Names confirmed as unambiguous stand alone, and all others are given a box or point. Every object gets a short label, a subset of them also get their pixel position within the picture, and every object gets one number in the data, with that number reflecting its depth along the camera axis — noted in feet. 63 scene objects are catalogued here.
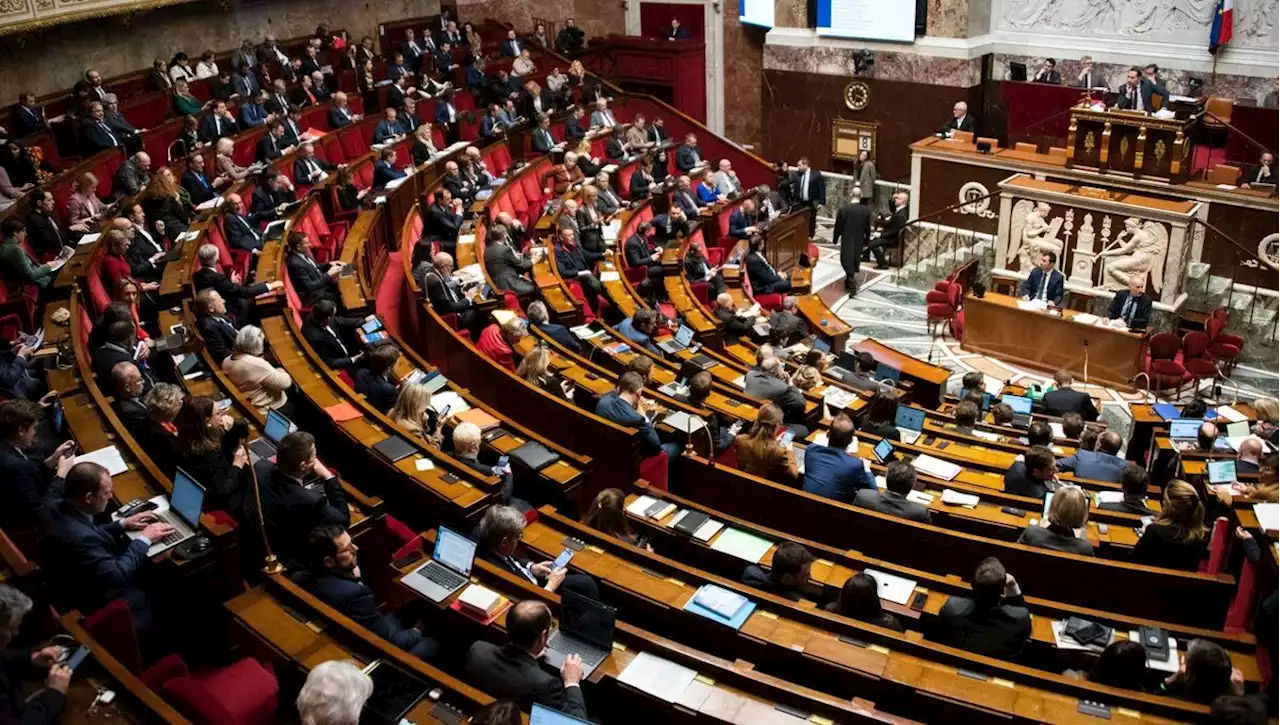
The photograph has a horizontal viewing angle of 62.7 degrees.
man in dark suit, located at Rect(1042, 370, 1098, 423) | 26.48
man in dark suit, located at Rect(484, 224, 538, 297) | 29.58
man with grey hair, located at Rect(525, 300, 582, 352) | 26.21
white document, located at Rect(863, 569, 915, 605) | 15.60
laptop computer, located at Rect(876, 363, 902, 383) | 28.86
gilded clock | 49.78
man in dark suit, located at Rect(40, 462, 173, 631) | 13.53
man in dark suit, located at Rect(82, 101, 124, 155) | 34.32
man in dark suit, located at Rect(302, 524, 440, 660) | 13.99
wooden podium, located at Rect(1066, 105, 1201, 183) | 37.52
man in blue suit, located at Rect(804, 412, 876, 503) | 18.99
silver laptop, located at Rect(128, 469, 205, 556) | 14.38
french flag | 40.98
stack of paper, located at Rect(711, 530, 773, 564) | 16.66
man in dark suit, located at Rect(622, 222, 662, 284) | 34.01
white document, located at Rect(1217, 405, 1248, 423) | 23.45
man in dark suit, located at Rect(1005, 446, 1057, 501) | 18.89
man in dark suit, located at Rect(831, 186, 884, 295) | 40.65
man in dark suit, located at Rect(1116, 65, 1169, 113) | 39.75
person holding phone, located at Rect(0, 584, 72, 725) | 10.71
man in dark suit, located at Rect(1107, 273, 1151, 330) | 31.91
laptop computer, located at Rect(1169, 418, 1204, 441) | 22.20
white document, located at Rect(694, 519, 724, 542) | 17.16
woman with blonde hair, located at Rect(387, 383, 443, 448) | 19.54
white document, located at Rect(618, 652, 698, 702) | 12.73
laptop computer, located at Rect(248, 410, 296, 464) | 17.44
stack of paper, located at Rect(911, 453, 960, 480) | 20.50
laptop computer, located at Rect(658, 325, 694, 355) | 27.14
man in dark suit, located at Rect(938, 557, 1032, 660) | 14.44
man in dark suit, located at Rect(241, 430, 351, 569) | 15.29
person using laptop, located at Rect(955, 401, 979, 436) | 23.13
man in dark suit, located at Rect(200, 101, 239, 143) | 37.24
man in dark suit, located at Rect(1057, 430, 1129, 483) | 20.86
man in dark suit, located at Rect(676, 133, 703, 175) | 44.83
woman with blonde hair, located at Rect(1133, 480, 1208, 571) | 16.66
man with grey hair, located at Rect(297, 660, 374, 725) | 10.82
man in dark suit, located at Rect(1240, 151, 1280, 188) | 36.70
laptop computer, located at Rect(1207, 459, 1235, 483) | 19.13
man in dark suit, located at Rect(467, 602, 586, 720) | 12.38
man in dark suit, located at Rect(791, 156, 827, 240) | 44.06
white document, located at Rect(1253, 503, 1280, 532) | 15.60
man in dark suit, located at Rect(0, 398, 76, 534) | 15.26
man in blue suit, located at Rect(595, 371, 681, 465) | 19.61
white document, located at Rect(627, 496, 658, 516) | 18.11
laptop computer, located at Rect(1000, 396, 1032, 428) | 25.85
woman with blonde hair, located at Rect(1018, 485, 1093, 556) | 16.63
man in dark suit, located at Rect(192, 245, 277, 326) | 24.53
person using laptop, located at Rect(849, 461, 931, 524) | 18.01
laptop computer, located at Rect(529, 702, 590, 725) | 11.29
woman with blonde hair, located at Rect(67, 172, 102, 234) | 29.01
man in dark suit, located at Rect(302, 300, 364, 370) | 23.73
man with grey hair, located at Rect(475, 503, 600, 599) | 14.94
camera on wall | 49.01
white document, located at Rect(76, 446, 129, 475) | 16.46
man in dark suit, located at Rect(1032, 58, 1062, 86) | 45.44
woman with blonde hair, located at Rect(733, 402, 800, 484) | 19.69
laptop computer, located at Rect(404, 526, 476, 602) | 14.58
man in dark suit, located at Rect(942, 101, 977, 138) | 44.50
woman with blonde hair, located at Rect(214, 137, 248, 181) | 34.12
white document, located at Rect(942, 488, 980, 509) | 19.08
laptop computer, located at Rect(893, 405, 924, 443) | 22.86
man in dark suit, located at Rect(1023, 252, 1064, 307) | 34.01
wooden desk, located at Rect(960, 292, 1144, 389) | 32.24
